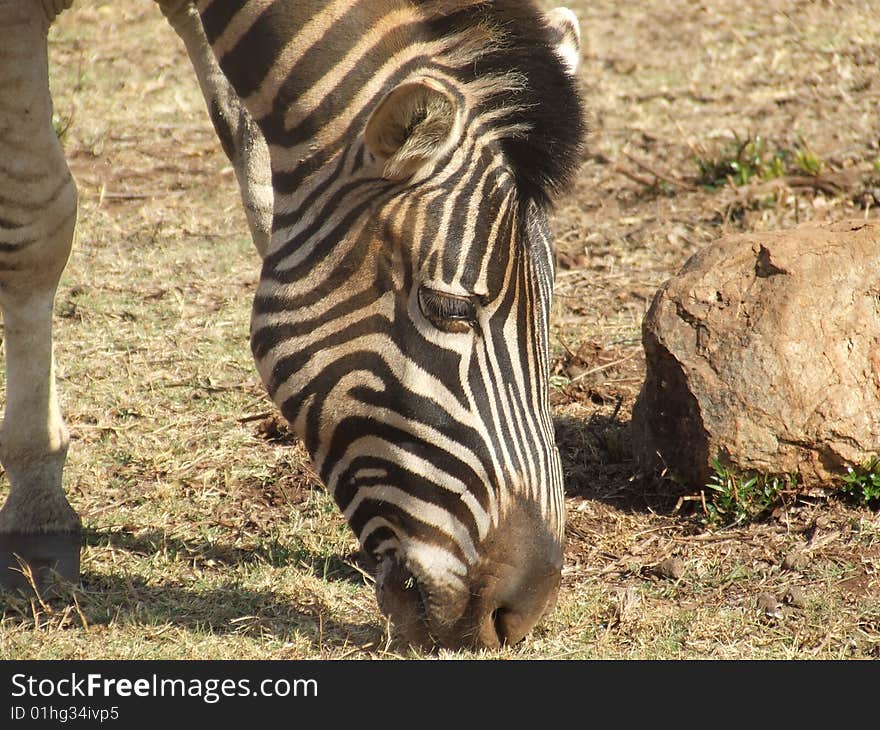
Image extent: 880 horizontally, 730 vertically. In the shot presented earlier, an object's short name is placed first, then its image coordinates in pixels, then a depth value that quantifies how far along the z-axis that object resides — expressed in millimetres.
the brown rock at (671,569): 8722
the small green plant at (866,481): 9156
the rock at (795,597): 8281
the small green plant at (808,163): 16062
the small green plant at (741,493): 9242
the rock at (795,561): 8711
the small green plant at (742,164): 16250
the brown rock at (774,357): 9102
